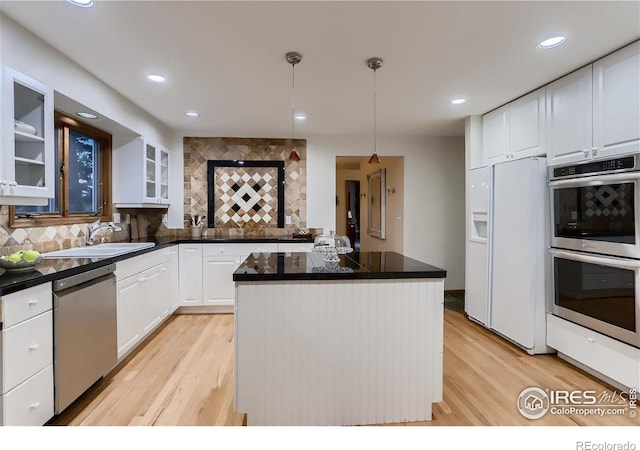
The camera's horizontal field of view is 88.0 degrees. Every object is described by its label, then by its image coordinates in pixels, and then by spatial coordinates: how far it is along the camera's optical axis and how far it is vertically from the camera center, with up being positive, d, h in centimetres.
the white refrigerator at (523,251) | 280 -25
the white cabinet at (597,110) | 214 +80
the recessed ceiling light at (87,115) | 274 +92
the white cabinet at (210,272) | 390 -57
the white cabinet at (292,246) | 398 -28
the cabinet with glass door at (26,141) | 181 +50
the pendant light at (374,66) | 237 +116
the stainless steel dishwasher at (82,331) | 185 -67
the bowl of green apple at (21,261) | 183 -21
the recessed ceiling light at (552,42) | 209 +116
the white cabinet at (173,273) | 355 -55
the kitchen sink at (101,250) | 244 -22
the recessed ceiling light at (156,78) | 264 +119
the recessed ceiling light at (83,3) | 173 +117
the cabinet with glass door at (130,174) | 351 +53
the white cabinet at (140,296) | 255 -64
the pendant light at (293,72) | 230 +117
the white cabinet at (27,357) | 153 -66
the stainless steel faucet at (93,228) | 301 -4
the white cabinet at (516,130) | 288 +89
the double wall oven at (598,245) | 211 -17
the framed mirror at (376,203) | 584 +38
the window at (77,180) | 263 +43
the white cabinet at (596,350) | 212 -92
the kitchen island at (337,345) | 180 -67
